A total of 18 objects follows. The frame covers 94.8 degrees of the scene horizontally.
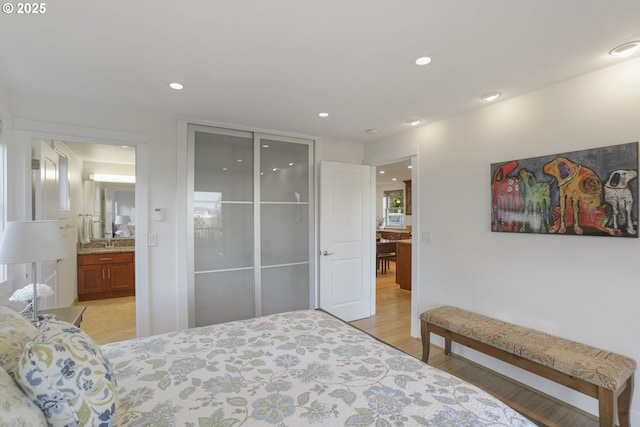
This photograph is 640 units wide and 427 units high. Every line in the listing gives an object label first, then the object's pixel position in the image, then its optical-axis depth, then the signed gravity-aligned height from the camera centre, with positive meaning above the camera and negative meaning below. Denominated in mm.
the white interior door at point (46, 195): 2572 +204
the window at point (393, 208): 9516 +148
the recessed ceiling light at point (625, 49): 1731 +975
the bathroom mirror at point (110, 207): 5328 +149
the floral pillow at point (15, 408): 731 -499
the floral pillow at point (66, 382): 853 -505
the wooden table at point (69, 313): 1991 -704
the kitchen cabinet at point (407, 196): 8226 +460
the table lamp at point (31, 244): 1725 -173
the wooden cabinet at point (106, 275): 4715 -993
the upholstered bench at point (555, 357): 1708 -969
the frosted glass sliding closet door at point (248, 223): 3209 -110
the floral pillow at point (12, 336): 952 -435
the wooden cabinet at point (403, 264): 5355 -973
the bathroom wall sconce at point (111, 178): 5227 +678
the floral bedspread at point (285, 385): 1061 -738
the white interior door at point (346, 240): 3791 -371
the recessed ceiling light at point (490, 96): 2443 +974
